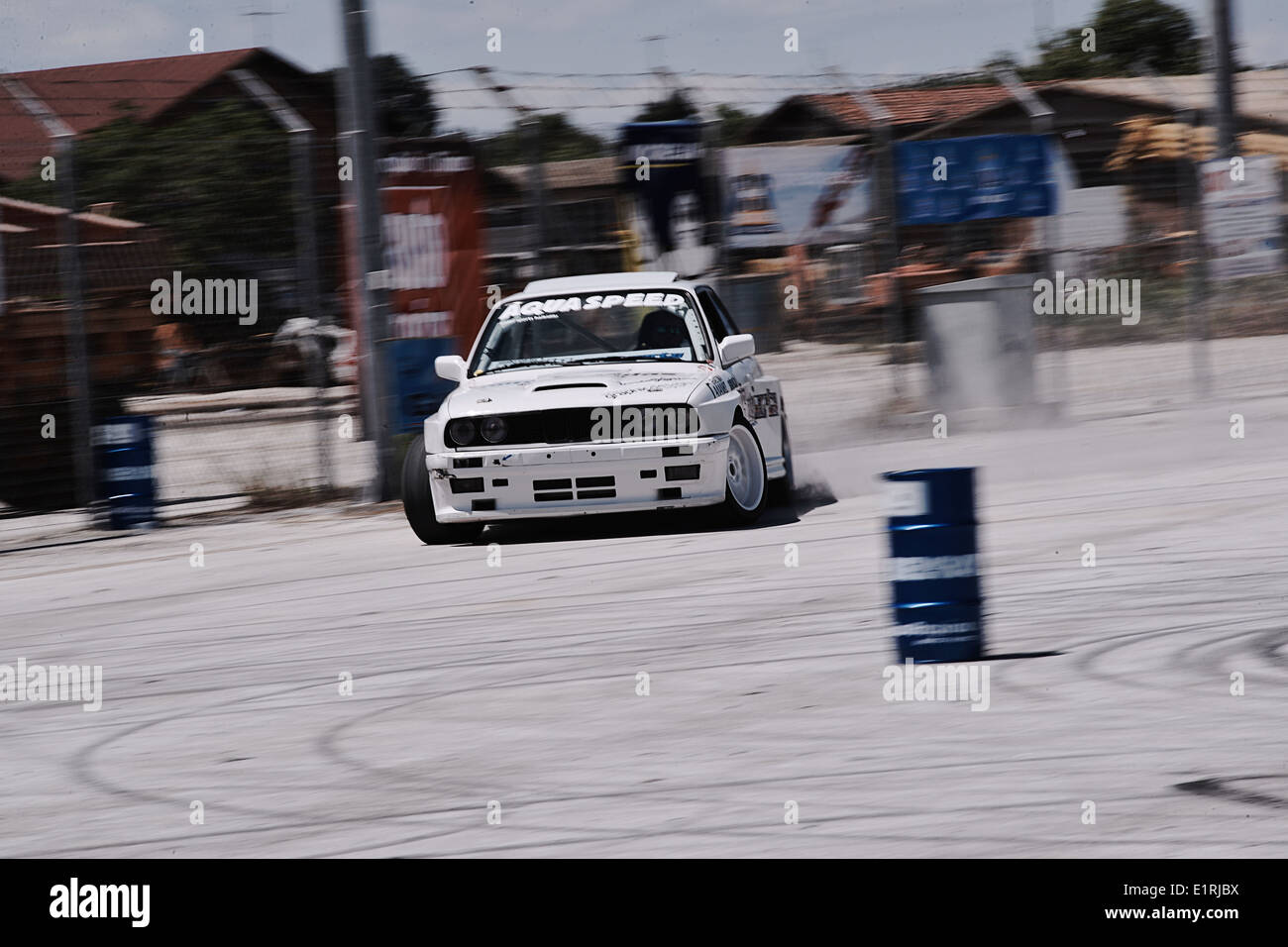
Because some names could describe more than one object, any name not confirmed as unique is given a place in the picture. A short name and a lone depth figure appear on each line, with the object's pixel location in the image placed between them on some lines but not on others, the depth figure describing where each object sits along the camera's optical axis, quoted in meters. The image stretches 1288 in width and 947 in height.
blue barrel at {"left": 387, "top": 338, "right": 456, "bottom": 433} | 12.20
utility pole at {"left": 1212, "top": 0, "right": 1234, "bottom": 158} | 16.56
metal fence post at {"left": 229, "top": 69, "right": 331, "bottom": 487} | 12.38
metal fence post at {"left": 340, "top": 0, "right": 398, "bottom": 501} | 12.02
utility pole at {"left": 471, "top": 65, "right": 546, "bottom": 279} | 13.39
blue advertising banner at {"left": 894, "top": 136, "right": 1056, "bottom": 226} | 14.50
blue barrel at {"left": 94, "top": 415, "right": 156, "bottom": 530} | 11.75
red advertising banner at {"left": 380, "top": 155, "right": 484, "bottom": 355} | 13.02
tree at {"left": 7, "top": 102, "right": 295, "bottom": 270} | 12.97
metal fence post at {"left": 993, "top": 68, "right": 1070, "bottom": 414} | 14.47
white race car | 8.91
